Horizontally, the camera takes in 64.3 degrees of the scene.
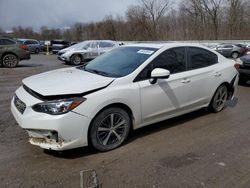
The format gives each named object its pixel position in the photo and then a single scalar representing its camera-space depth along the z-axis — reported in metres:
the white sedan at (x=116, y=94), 2.62
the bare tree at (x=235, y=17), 32.61
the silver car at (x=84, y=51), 12.24
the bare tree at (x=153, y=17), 37.88
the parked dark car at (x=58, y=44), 23.47
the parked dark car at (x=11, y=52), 10.50
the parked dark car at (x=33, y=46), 22.76
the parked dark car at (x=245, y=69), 6.32
